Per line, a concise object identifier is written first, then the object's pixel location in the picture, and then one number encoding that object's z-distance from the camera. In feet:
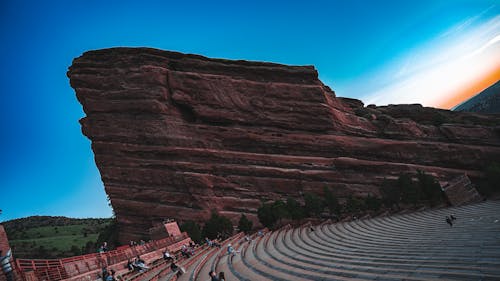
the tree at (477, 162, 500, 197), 120.67
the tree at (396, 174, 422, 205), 114.05
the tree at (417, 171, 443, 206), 115.44
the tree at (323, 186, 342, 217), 112.27
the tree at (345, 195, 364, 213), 112.19
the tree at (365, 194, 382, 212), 114.21
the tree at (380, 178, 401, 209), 115.34
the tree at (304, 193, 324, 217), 110.73
